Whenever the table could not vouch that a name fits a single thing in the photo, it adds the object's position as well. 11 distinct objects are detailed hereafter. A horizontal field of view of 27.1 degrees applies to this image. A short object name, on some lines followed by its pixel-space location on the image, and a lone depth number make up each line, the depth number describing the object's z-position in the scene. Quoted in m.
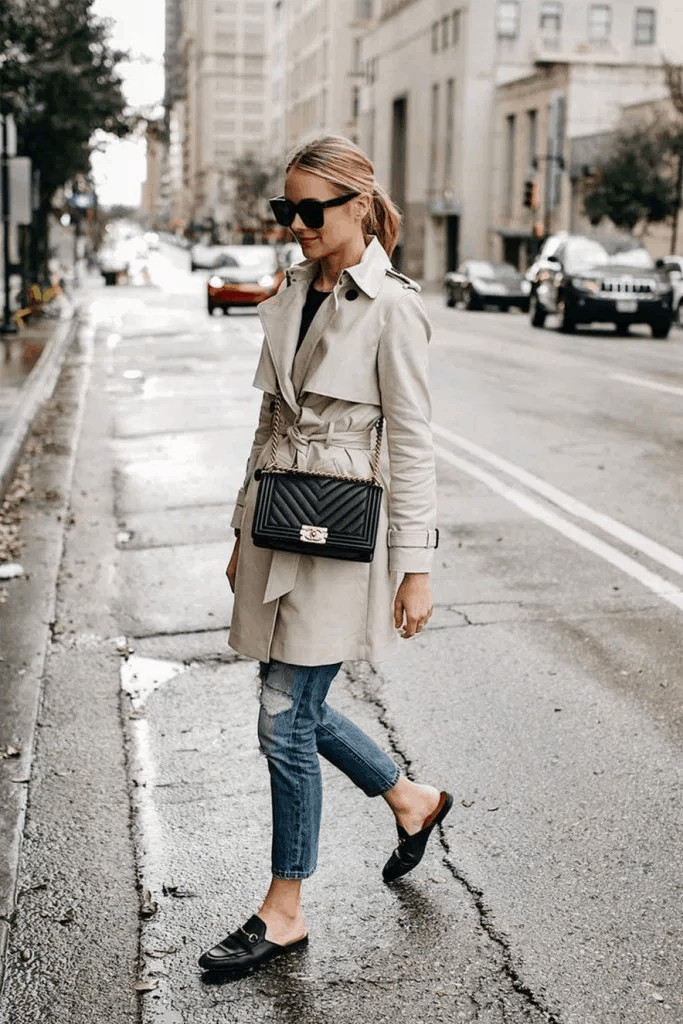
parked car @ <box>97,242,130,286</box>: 59.69
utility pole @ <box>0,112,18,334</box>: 24.13
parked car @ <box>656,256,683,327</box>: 27.79
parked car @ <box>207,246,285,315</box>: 35.34
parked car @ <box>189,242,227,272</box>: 81.88
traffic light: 51.47
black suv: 26.45
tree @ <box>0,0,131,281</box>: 18.77
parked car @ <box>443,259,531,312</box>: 41.25
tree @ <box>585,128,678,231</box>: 45.16
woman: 3.29
